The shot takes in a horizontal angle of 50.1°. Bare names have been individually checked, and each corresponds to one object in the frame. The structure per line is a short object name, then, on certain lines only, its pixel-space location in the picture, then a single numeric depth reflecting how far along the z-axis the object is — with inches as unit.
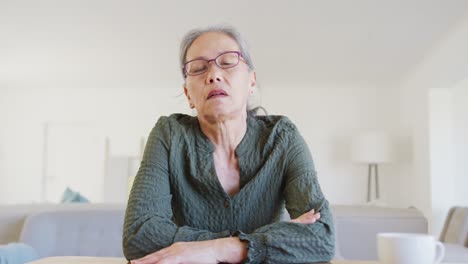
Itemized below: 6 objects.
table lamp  246.2
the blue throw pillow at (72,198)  145.2
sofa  85.9
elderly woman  45.4
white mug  30.9
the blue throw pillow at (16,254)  62.5
